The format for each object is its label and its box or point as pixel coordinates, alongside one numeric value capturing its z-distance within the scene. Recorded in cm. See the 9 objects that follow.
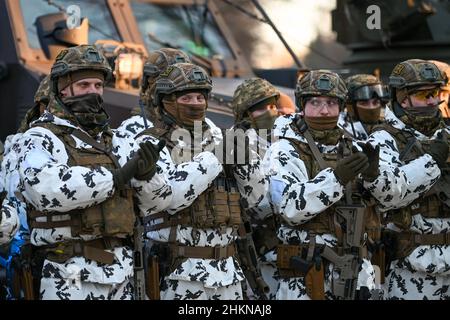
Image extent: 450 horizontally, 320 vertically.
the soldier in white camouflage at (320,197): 1436
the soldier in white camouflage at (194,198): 1413
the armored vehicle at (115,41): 2167
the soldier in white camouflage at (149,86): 1520
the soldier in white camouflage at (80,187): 1285
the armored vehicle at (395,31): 2859
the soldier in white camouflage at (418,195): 1580
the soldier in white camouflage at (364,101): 1952
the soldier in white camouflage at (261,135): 1561
